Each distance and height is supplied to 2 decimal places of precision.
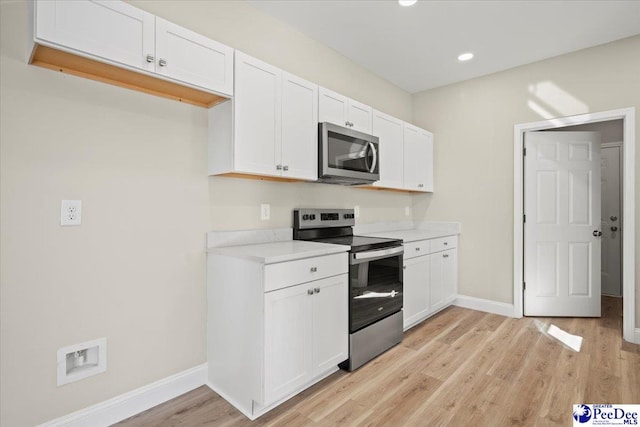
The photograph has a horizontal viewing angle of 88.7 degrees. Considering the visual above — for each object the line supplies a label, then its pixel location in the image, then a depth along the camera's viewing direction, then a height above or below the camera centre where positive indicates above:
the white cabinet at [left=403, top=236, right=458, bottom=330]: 3.06 -0.67
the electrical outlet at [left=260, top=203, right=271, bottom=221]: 2.54 +0.00
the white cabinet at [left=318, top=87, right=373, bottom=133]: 2.63 +0.88
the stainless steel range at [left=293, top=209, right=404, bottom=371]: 2.36 -0.54
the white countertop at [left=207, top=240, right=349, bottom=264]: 1.84 -0.24
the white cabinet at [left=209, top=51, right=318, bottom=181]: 2.04 +0.58
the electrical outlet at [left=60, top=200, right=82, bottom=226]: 1.66 +0.00
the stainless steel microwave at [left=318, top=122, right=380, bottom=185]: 2.56 +0.48
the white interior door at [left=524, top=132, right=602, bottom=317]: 3.47 -0.11
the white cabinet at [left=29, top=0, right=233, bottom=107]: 1.40 +0.79
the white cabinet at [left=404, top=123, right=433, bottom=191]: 3.69 +0.65
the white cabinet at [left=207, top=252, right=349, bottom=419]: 1.82 -0.69
